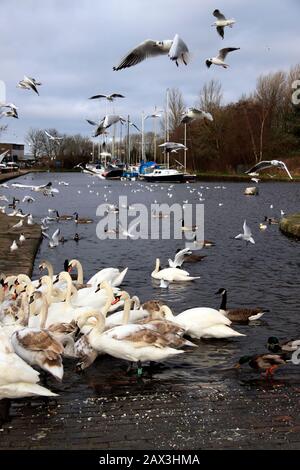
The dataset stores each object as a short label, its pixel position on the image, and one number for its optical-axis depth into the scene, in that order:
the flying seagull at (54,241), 20.72
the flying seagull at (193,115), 15.45
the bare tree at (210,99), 84.43
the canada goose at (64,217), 30.16
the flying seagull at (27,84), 17.84
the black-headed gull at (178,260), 15.82
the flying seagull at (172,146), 19.39
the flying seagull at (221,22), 11.34
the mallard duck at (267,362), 7.90
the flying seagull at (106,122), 15.86
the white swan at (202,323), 9.42
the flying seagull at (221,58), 12.99
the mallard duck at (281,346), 8.38
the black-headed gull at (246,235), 20.74
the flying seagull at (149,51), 10.76
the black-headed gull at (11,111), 19.93
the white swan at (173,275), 14.61
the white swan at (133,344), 7.79
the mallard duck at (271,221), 28.64
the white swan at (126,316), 8.94
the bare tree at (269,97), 89.61
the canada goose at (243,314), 10.77
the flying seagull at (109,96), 16.16
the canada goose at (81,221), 28.92
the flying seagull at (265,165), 16.59
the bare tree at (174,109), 88.27
